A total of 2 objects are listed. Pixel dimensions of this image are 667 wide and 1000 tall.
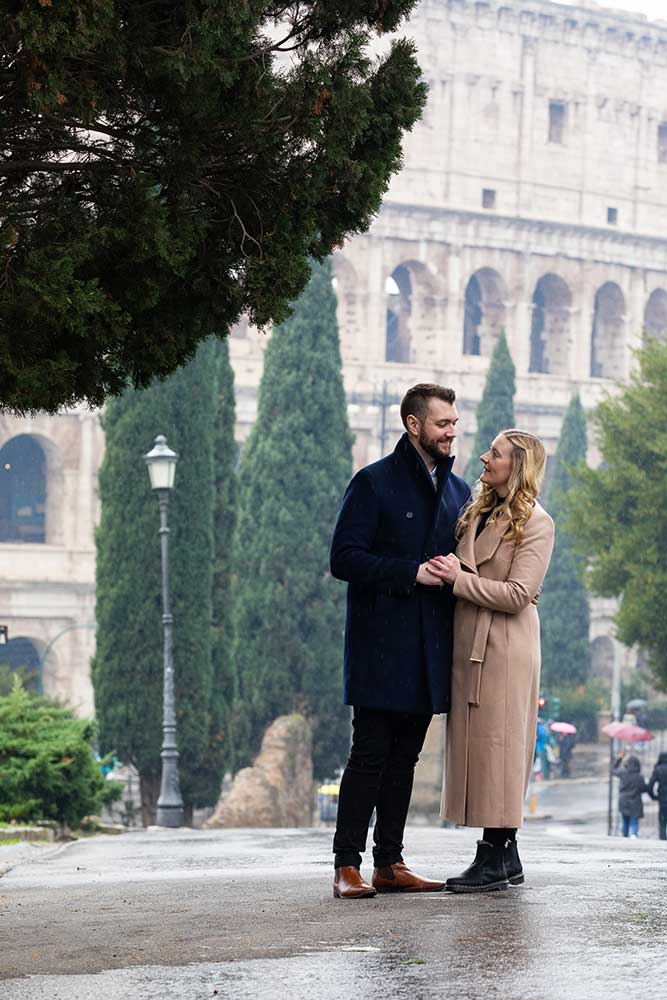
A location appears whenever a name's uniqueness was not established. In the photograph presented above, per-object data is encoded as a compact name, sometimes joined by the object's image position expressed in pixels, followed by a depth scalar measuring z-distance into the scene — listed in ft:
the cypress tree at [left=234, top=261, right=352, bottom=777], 115.24
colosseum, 192.54
